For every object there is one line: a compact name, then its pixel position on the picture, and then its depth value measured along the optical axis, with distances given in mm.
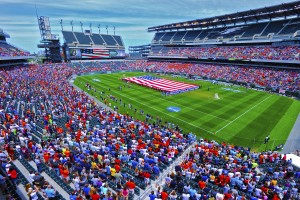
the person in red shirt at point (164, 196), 9805
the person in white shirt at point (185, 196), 9945
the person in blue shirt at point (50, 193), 9203
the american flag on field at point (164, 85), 42094
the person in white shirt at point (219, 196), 9930
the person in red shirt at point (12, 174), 10000
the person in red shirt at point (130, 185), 10508
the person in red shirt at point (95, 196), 9109
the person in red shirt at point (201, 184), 11086
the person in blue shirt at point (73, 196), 9062
